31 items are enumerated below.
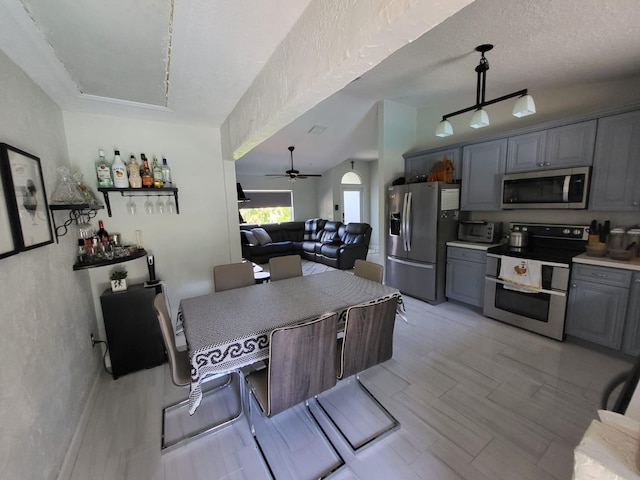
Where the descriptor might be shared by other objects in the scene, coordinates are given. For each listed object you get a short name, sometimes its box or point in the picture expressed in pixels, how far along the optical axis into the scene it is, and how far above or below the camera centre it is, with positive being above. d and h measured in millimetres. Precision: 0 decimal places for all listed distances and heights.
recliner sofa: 5656 -841
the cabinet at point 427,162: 3529 +584
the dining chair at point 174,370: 1545 -1027
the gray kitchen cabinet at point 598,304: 2268 -951
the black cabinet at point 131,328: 2195 -999
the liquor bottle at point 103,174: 2201 +315
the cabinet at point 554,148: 2527 +528
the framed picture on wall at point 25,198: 1224 +83
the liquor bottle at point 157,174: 2441 +333
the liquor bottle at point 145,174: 2354 +328
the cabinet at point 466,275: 3236 -931
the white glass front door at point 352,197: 7695 +234
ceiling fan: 5555 +706
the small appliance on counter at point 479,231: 3301 -384
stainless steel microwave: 2570 +113
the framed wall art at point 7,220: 1140 -26
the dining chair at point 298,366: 1374 -884
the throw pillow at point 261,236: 6334 -688
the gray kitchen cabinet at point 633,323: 2184 -1056
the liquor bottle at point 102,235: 2240 -196
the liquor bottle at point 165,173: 2480 +347
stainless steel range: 2586 -863
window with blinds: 7159 +19
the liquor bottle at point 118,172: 2236 +333
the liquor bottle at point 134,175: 2307 +315
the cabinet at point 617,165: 2291 +292
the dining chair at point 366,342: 1610 -899
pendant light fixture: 2166 +813
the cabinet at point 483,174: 3137 +336
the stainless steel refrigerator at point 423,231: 3410 -381
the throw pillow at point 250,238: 6246 -715
